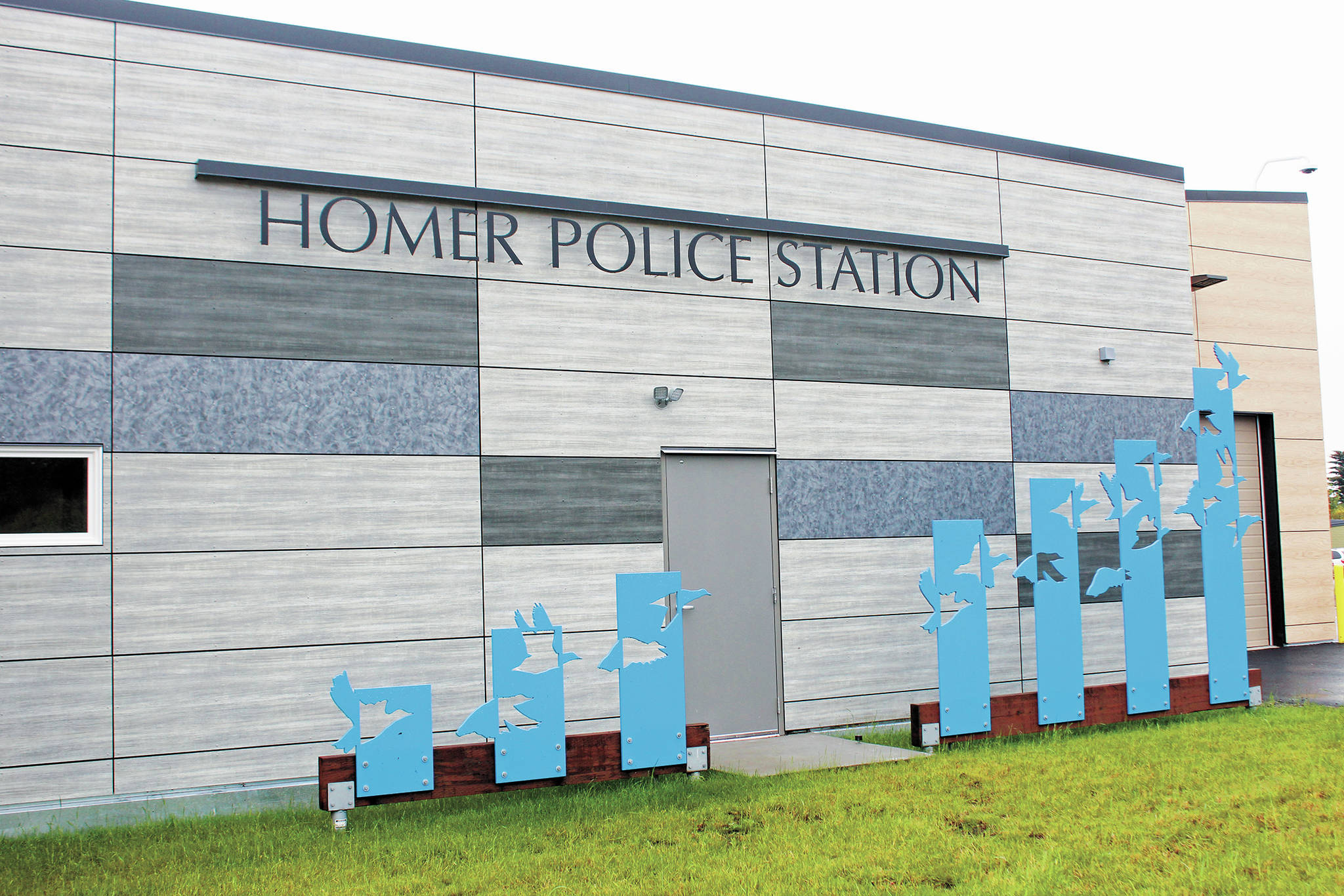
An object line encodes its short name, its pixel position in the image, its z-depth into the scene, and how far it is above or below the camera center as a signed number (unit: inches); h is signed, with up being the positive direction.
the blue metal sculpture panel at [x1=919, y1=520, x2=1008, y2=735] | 302.4 -34.4
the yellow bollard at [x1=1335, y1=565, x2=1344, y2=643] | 572.4 -55.6
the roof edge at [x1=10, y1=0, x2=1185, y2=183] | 280.2 +138.2
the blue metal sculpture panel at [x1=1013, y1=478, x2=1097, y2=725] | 317.4 -30.5
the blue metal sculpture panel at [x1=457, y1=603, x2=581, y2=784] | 244.1 -45.2
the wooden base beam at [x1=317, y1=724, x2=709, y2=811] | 232.1 -57.2
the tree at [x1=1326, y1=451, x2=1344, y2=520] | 3531.0 +55.2
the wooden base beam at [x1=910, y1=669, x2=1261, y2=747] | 301.0 -61.3
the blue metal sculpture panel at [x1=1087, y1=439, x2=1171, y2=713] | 330.6 -23.6
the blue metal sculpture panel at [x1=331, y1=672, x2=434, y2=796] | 231.3 -49.0
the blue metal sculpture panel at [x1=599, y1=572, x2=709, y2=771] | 258.7 -39.4
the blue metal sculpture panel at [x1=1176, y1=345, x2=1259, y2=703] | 344.5 -10.1
